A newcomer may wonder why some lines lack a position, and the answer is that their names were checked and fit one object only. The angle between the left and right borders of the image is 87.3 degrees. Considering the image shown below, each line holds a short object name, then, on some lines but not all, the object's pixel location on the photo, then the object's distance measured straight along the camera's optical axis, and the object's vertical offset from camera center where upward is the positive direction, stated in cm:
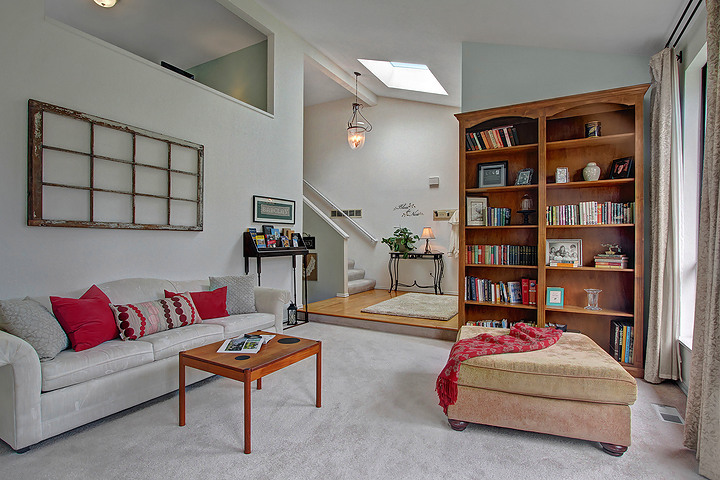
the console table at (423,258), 707 -55
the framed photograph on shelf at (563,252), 365 -13
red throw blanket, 231 -71
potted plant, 715 -8
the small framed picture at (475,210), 404 +30
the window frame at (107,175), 276 +51
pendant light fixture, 646 +173
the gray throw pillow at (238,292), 367 -57
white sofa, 195 -85
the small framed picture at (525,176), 379 +63
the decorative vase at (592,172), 347 +62
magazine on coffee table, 241 -73
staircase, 705 -89
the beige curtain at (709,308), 183 -35
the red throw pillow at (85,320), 239 -57
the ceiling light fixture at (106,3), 416 +258
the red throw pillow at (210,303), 339 -63
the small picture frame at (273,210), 475 +34
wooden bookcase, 329 +44
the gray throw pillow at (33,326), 215 -54
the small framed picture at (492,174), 396 +68
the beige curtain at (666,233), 294 +5
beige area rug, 506 -104
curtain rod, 260 +160
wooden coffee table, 208 -75
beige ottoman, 204 -89
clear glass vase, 347 -55
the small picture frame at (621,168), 333 +64
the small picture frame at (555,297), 366 -57
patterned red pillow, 267 -63
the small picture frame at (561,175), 358 +60
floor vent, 243 -117
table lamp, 709 +4
